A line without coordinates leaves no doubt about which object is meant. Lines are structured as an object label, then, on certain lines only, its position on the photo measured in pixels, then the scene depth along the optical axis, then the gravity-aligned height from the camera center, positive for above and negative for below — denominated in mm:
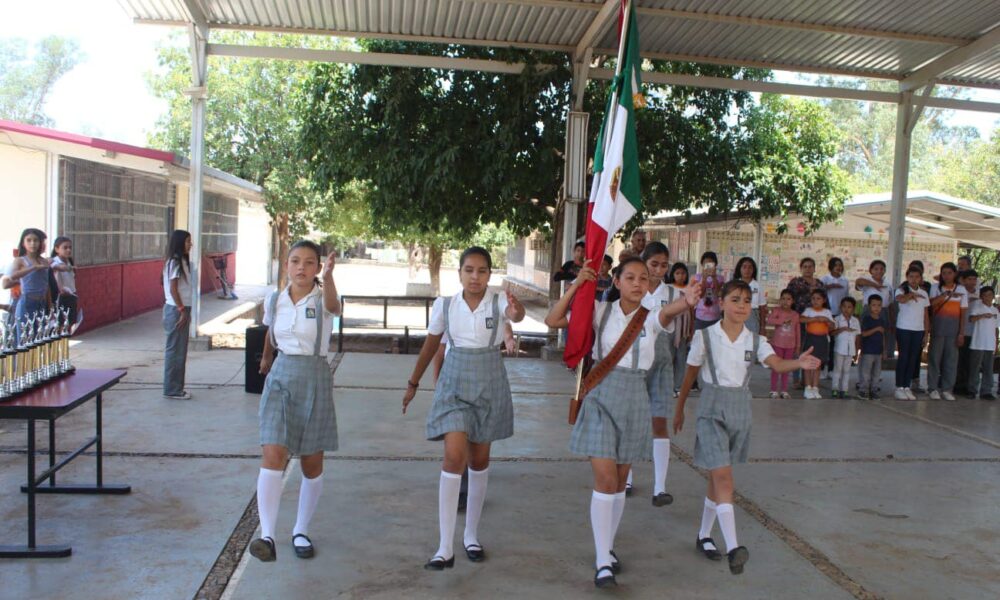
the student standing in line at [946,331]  9820 -697
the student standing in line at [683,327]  7070 -592
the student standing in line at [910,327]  9641 -665
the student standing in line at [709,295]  7164 -344
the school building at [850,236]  15023 +565
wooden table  3979 -910
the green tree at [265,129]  21766 +2710
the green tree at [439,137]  12398 +1581
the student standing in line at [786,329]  9250 -730
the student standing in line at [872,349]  9688 -945
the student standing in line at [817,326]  9656 -720
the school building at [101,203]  10828 +286
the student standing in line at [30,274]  8273 -554
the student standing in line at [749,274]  7688 -131
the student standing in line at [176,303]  7457 -675
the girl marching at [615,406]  3975 -737
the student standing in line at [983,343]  9922 -819
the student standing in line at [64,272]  9539 -585
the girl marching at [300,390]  4062 -769
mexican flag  4586 +472
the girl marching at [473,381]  4199 -686
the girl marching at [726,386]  4234 -651
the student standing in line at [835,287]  10312 -270
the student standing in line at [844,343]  9555 -885
